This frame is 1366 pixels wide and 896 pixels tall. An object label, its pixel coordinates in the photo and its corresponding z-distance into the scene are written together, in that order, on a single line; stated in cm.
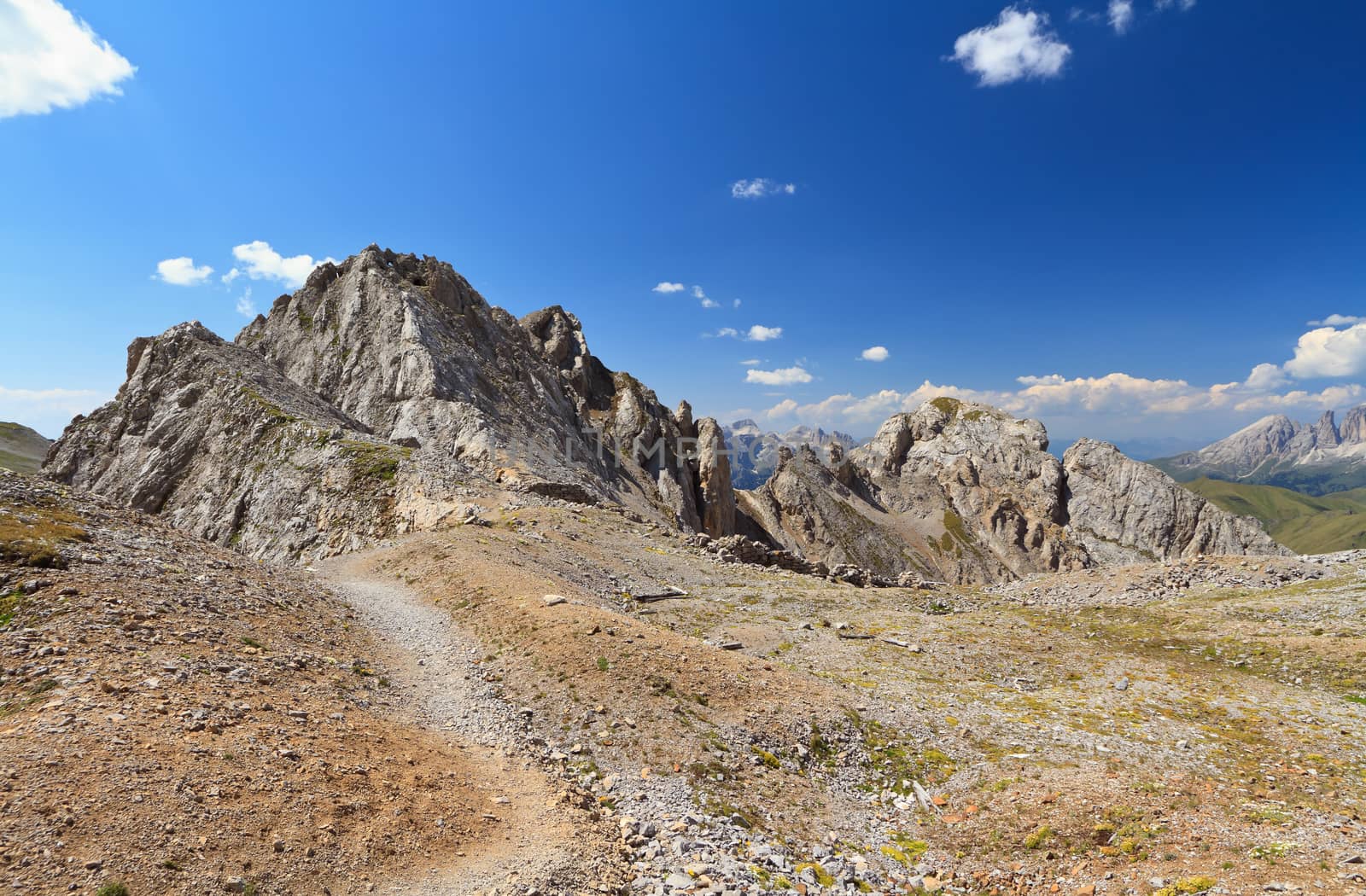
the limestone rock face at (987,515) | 16188
